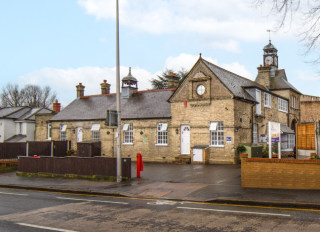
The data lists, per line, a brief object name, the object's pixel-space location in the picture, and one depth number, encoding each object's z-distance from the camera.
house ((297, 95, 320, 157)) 14.79
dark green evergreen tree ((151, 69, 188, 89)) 57.17
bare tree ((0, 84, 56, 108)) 68.31
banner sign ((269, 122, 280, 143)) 13.92
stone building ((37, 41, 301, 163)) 23.61
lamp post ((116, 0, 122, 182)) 15.05
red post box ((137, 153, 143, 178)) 16.25
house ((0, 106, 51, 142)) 40.56
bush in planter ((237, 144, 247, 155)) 22.97
